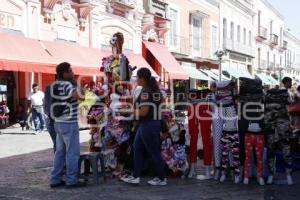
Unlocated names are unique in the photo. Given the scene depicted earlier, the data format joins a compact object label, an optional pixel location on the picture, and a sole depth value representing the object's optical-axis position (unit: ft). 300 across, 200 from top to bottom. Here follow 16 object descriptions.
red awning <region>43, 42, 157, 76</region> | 56.59
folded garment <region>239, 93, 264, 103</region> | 22.86
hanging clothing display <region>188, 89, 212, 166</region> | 24.20
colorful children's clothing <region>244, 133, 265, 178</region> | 22.75
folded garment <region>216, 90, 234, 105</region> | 23.62
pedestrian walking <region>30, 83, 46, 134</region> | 50.98
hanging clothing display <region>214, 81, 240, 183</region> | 23.30
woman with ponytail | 21.98
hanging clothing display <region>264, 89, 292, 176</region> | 23.08
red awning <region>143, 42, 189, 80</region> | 81.05
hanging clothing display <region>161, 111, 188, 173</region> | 24.76
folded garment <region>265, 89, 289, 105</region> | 23.21
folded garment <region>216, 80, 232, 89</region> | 23.52
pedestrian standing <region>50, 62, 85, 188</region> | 21.76
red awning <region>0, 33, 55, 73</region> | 47.64
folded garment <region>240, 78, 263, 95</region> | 22.77
